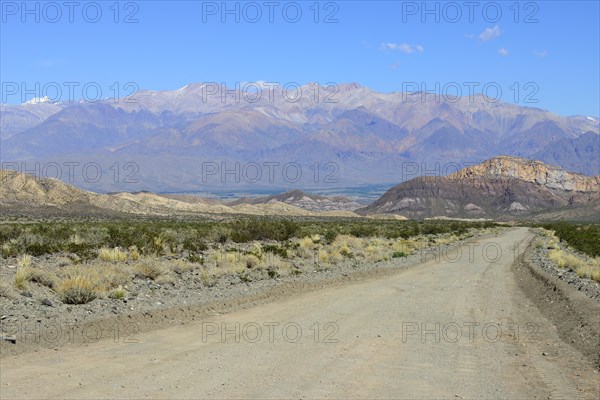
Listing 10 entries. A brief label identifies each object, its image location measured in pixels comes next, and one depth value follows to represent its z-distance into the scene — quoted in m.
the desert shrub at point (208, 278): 18.83
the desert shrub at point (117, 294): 15.34
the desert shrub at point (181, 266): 20.64
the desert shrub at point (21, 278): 15.44
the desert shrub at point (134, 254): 22.99
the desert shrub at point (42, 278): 16.12
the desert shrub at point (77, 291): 14.56
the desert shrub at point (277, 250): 27.36
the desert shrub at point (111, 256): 22.16
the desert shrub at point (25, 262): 18.14
